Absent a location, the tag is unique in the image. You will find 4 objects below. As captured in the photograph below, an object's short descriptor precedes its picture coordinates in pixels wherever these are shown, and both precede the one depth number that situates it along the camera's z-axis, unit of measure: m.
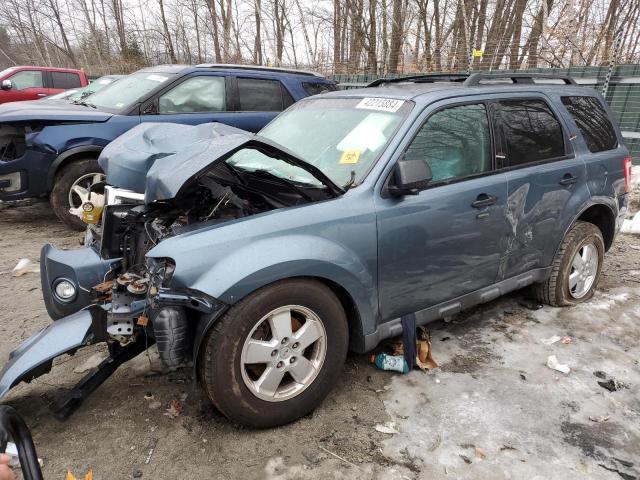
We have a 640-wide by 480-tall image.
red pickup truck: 11.84
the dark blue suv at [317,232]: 2.24
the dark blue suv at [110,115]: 5.36
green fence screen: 8.18
